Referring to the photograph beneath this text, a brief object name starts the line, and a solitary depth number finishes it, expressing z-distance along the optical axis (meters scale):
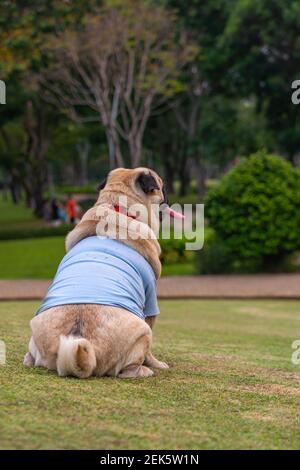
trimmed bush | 22.41
